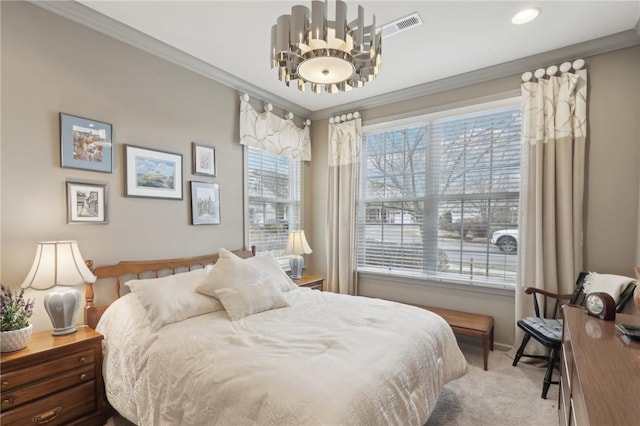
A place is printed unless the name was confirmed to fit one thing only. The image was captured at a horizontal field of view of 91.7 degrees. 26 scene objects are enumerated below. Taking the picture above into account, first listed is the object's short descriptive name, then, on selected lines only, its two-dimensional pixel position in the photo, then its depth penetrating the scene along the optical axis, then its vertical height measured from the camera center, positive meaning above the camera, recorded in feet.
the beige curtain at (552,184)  8.98 +0.76
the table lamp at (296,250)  12.37 -1.65
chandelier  5.34 +2.95
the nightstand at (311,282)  11.75 -2.84
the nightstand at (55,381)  5.46 -3.30
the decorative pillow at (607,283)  7.75 -1.92
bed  4.34 -2.52
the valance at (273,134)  11.43 +3.03
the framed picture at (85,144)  7.22 +1.56
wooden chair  7.75 -3.15
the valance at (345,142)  13.26 +2.89
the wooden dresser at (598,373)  2.87 -1.88
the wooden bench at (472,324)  9.17 -3.62
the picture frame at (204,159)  9.98 +1.61
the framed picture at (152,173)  8.36 +1.00
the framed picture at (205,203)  9.92 +0.17
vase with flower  5.60 -2.13
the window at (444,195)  10.57 +0.51
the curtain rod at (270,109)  11.39 +4.06
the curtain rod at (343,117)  13.30 +3.99
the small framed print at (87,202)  7.31 +0.15
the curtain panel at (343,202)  13.32 +0.29
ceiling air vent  7.70 +4.71
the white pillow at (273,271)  9.34 -1.92
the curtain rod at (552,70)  8.96 +4.16
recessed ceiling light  7.40 +4.73
